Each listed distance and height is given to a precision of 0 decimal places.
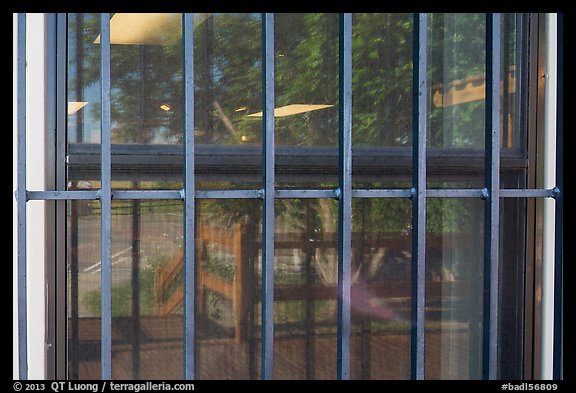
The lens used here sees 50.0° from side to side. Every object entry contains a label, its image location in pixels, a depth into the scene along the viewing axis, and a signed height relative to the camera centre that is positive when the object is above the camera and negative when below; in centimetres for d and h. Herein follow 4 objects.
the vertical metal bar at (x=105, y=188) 212 +0
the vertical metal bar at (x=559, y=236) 239 -19
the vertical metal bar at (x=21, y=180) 209 +3
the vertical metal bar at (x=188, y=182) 216 +2
